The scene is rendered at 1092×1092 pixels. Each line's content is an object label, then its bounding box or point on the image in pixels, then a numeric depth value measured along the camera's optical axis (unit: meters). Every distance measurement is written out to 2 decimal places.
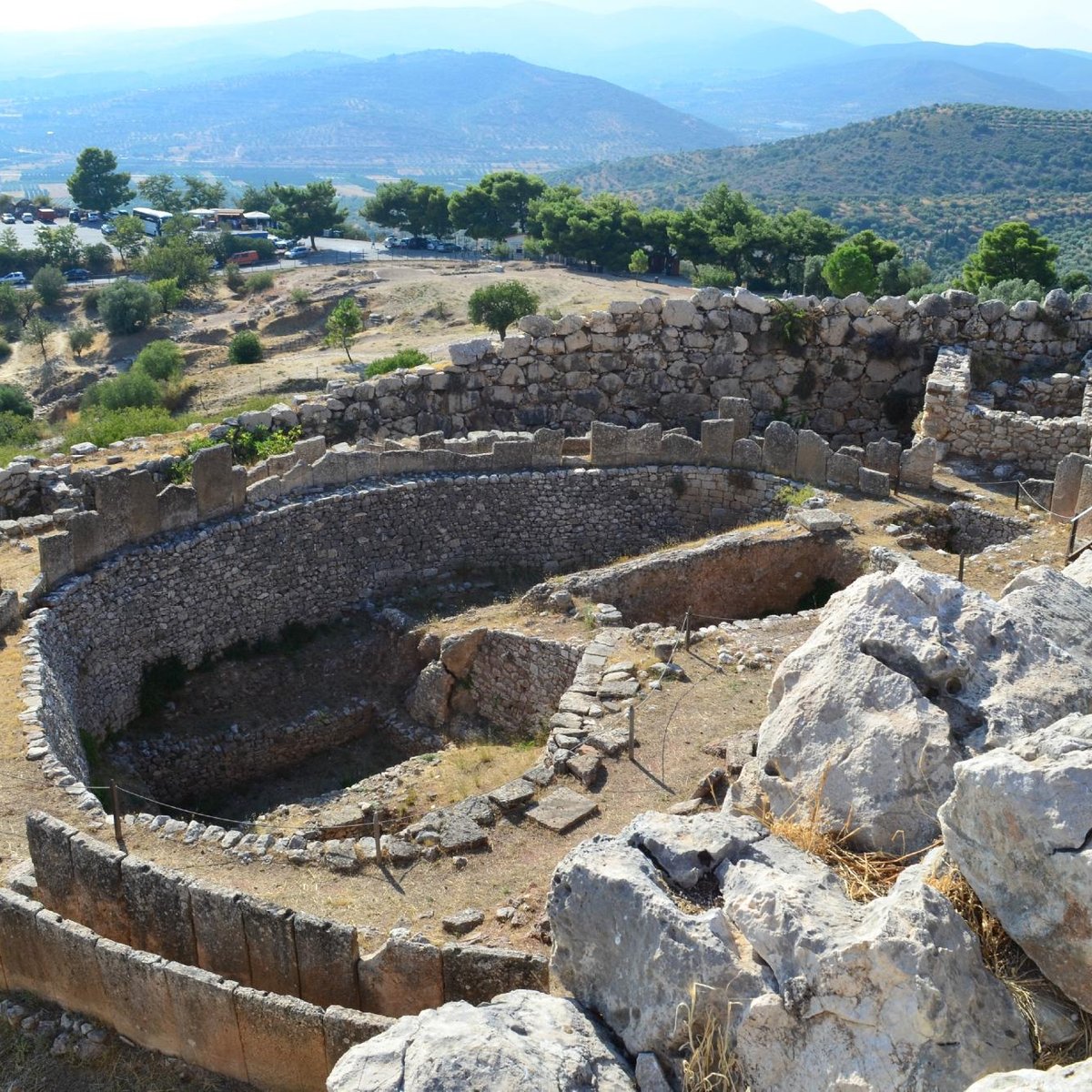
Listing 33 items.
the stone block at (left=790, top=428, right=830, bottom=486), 19.50
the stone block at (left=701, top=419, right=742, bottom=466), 19.92
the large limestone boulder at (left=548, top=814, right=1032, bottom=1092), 6.77
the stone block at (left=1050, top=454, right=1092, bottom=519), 17.38
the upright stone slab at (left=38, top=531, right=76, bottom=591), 15.98
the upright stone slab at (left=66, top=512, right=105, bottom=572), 16.36
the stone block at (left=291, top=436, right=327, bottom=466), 19.31
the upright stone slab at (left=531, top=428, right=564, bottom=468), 20.11
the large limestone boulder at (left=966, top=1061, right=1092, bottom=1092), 5.68
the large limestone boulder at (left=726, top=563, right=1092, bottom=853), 8.41
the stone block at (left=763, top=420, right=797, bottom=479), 19.69
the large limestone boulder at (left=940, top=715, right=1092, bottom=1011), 6.79
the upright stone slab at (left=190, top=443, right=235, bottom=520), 17.83
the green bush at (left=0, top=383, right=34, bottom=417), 50.28
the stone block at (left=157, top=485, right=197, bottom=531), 17.44
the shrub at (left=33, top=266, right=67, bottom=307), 78.31
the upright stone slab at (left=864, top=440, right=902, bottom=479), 19.41
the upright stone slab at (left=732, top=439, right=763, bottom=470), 20.00
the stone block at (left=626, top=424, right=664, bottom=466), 20.16
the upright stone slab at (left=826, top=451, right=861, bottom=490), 19.36
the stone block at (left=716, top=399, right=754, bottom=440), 20.97
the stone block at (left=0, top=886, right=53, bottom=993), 10.16
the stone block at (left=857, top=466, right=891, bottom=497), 19.06
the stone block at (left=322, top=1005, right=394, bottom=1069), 8.63
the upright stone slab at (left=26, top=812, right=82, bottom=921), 10.52
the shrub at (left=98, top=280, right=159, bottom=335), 69.12
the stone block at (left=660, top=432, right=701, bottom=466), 20.27
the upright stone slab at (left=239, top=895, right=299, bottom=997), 9.62
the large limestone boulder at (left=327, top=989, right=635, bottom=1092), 6.70
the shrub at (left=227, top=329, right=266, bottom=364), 52.22
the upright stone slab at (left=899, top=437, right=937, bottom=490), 19.27
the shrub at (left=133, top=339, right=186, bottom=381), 48.28
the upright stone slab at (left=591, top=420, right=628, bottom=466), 20.08
